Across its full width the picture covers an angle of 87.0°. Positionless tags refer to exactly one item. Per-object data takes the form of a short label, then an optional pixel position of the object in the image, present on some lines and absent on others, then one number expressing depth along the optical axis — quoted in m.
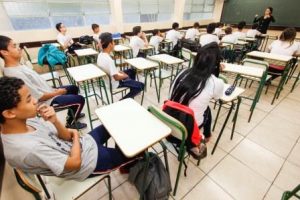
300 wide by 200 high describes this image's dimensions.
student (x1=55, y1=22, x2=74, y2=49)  4.02
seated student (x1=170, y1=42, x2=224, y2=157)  1.36
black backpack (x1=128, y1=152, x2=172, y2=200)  1.26
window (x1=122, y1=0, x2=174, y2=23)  5.70
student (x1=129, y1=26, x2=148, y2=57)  3.73
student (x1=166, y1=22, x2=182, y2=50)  4.72
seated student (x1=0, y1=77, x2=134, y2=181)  0.76
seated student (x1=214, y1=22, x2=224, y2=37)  5.80
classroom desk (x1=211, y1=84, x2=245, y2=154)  1.69
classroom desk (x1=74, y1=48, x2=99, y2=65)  3.34
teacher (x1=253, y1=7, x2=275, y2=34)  5.38
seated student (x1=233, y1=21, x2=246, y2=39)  4.55
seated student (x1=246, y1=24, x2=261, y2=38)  5.18
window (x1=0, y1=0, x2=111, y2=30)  3.84
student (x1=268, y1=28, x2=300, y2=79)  2.93
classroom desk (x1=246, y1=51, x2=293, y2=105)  2.65
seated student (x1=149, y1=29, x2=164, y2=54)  4.34
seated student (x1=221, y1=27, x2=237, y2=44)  4.19
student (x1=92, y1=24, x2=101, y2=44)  4.33
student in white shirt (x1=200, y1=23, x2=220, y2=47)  3.93
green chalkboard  5.66
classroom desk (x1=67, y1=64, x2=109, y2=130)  1.96
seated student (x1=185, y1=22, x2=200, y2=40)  5.12
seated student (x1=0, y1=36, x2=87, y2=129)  1.53
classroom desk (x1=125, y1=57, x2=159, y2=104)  2.49
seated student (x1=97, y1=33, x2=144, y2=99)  2.16
